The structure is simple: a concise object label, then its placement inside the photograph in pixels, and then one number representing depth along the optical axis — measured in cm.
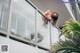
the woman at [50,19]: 523
